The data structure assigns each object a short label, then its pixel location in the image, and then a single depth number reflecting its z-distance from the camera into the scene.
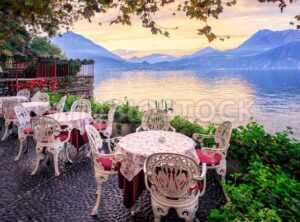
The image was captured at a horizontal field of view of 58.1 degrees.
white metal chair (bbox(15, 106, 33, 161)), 5.56
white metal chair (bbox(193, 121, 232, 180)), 3.85
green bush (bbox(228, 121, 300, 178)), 3.89
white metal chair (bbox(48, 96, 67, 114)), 7.83
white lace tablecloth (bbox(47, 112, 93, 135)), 5.48
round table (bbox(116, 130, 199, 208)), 3.27
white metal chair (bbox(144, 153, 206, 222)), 2.76
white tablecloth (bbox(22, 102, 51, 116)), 7.59
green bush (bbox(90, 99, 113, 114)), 7.80
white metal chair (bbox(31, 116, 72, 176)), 4.87
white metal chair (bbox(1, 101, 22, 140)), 7.23
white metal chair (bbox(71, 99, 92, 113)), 7.40
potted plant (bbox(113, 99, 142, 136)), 6.91
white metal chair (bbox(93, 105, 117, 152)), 6.09
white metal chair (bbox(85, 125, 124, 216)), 3.49
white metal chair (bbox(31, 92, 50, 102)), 8.98
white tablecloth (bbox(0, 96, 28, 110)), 8.79
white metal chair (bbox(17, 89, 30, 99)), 10.47
